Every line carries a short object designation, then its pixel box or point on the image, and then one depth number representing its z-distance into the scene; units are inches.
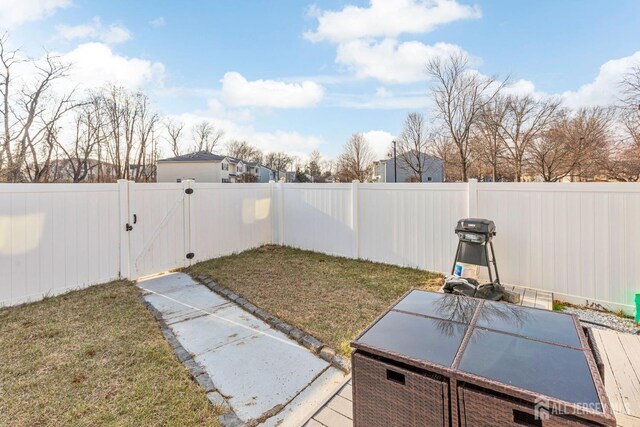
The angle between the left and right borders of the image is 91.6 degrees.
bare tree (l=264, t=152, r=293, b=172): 1993.2
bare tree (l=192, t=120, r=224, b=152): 1409.9
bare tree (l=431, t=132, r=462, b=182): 904.9
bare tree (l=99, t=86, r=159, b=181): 913.1
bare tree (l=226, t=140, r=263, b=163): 1734.7
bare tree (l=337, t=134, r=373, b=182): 1366.9
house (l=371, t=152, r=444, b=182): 1147.3
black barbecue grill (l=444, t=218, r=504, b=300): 139.6
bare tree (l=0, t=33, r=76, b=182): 516.4
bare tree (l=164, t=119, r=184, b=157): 1191.6
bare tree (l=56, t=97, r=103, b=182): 723.4
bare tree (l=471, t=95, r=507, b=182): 810.2
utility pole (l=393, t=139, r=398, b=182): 1100.0
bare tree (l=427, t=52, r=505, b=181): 789.9
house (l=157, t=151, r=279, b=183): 1090.7
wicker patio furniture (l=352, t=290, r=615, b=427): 44.0
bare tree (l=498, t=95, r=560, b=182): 784.9
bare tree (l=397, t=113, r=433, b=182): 1063.0
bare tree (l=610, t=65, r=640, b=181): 474.3
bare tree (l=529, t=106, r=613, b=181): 658.8
